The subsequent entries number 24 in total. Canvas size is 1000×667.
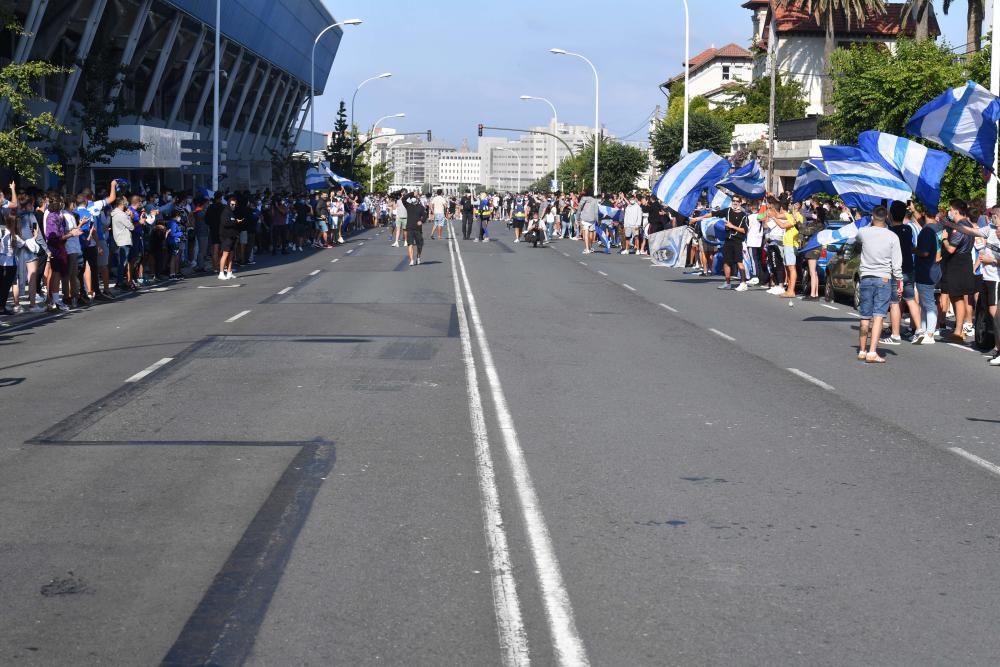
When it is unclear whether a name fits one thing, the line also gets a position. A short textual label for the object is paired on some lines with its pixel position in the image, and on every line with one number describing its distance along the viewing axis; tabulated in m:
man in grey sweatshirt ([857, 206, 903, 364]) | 14.69
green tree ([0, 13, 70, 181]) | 21.84
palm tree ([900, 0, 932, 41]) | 56.69
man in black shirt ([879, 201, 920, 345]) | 16.83
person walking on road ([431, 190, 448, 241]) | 47.69
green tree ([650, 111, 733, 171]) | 79.00
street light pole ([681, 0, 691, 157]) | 46.88
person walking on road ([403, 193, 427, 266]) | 32.69
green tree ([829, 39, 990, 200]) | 34.47
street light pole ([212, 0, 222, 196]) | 37.81
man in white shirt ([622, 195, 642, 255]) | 40.31
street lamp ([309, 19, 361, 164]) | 62.47
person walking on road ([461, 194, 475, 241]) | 51.31
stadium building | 38.47
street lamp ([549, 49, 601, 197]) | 69.53
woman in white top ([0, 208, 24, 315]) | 18.47
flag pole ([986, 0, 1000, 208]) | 20.48
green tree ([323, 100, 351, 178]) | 86.50
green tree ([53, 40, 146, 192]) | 29.88
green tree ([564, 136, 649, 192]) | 93.38
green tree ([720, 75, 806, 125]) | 83.25
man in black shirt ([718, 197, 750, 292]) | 26.12
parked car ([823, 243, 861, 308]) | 22.41
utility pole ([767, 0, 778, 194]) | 45.93
